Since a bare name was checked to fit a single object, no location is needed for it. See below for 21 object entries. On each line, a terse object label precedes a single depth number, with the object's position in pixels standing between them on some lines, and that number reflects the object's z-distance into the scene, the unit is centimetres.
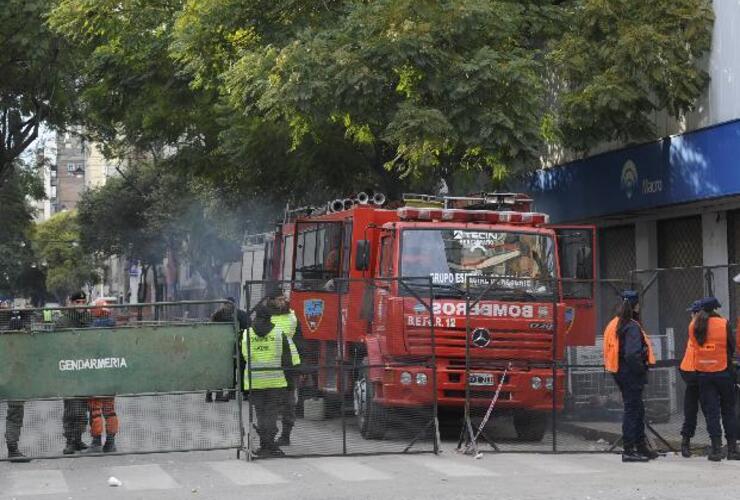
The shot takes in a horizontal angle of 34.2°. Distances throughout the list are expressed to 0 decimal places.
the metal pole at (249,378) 1341
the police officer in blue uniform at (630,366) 1283
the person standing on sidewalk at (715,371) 1294
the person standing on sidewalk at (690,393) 1318
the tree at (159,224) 4434
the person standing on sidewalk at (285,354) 1368
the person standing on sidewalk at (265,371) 1359
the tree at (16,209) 4006
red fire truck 1420
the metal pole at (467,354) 1364
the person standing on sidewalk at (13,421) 1352
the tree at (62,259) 9038
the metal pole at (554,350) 1413
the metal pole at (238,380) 1352
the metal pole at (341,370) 1360
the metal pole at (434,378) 1349
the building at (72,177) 12262
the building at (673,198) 1830
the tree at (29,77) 2475
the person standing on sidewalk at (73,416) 1380
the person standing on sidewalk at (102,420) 1385
